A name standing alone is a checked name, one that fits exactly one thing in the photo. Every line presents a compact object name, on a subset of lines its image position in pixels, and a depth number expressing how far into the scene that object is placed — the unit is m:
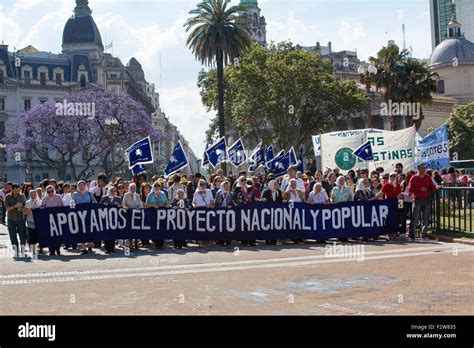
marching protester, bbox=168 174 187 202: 18.48
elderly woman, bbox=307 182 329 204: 18.31
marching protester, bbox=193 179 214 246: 18.11
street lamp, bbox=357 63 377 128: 30.67
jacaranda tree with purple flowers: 64.44
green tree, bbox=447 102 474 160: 65.94
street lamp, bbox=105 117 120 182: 34.25
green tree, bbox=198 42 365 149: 50.97
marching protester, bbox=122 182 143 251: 17.45
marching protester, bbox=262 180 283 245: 18.17
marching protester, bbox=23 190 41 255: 16.97
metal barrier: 17.47
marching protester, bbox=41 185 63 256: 17.34
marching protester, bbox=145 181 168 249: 17.62
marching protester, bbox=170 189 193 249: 17.61
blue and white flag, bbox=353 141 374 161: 23.27
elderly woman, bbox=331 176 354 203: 18.42
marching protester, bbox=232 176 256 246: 18.17
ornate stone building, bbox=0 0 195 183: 93.56
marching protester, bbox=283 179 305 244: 18.09
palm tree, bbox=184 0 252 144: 42.09
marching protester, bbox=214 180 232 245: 18.12
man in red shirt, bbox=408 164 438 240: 18.13
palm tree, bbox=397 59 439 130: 44.38
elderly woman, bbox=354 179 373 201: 18.70
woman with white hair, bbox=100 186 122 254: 17.54
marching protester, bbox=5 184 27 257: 16.70
